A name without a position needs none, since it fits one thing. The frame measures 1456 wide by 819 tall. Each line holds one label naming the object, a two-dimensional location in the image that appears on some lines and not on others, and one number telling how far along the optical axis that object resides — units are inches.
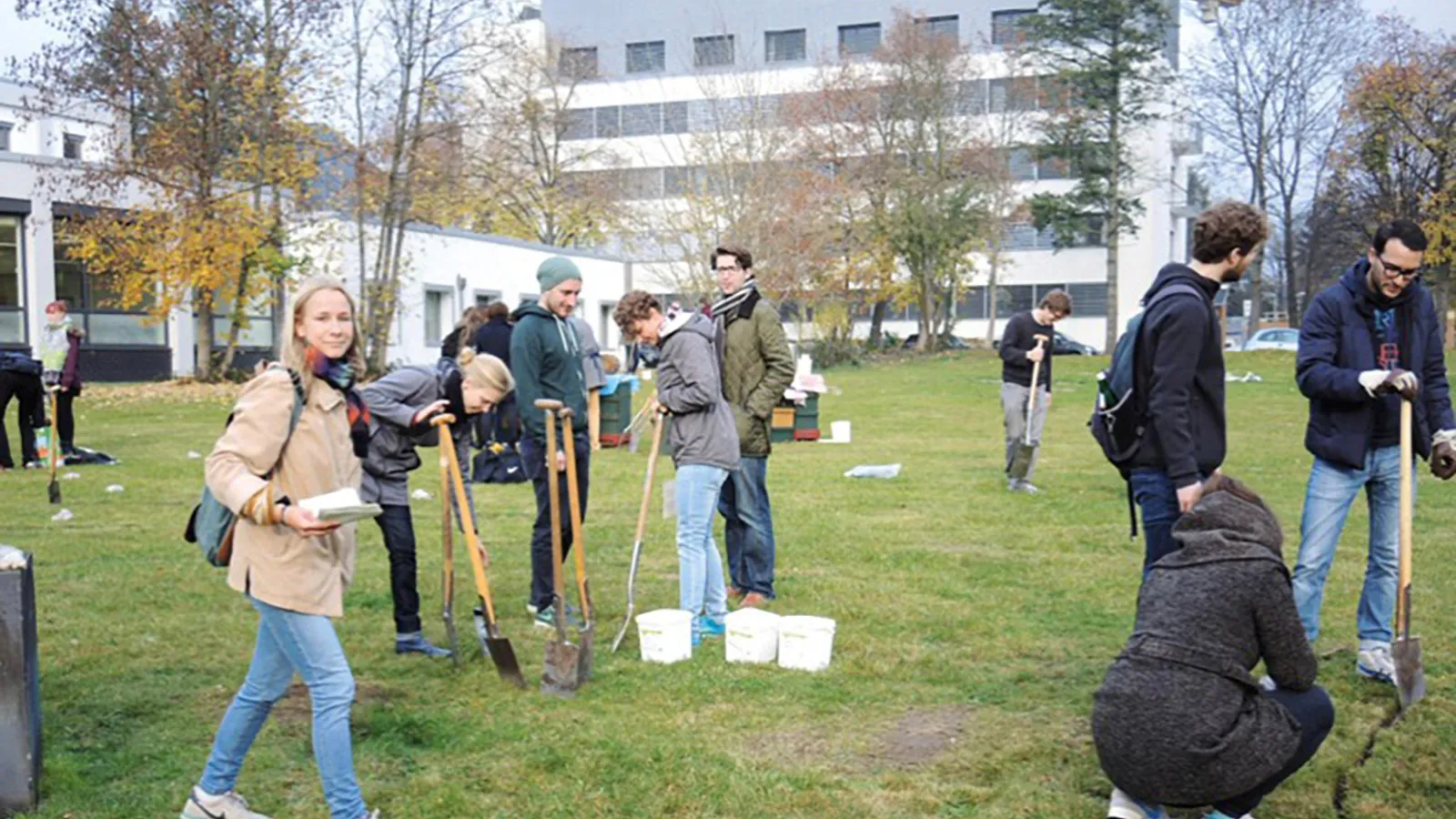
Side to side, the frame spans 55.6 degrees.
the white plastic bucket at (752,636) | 258.4
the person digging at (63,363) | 557.3
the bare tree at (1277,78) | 1718.8
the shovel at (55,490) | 481.1
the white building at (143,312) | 1222.3
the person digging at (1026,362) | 498.9
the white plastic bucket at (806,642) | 254.8
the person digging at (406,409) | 252.8
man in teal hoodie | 291.4
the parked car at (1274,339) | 1765.5
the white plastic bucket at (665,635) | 260.1
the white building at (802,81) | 2221.9
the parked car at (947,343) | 1865.2
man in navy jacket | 231.9
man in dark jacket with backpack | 192.1
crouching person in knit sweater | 155.5
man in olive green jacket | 302.2
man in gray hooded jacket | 268.2
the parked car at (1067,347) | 2050.3
